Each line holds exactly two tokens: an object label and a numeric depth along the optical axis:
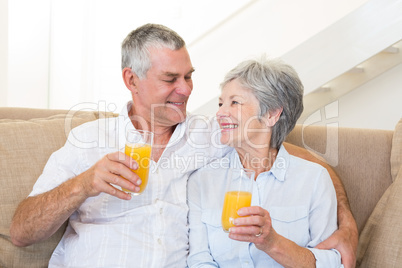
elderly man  1.68
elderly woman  1.78
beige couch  1.83
